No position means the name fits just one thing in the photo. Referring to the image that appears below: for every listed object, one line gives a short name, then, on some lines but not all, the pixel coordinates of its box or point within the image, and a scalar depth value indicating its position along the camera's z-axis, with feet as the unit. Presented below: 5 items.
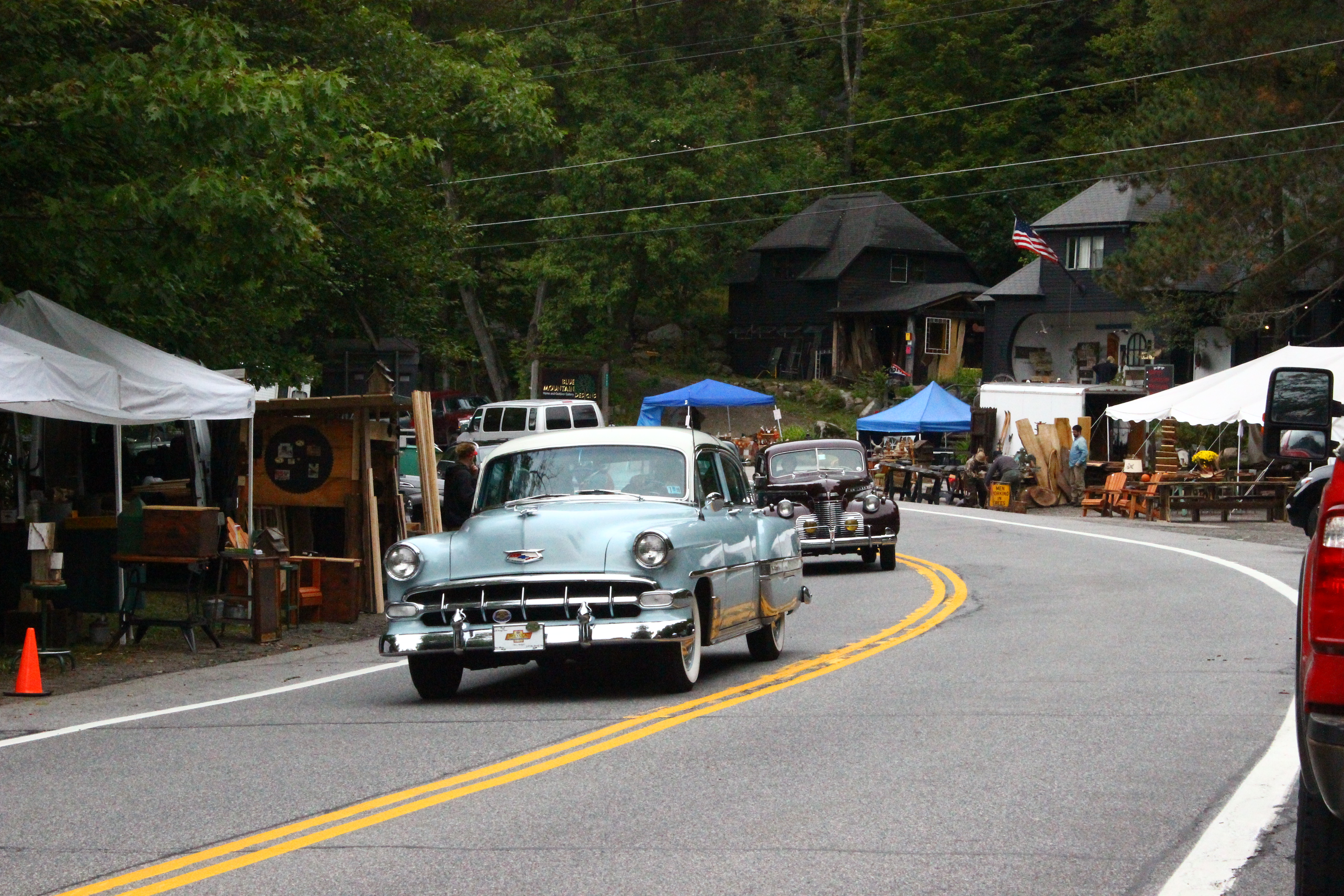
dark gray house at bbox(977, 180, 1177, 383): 188.55
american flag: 165.48
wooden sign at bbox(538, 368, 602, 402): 205.67
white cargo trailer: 153.99
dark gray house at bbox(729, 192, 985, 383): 225.76
